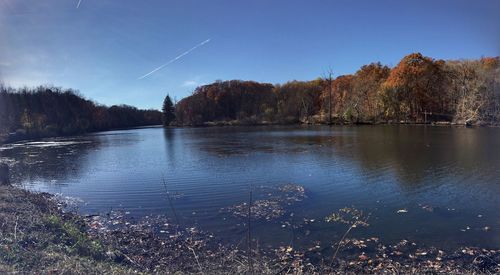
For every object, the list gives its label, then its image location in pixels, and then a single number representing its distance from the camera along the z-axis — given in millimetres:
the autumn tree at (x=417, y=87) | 76312
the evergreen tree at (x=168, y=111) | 134625
